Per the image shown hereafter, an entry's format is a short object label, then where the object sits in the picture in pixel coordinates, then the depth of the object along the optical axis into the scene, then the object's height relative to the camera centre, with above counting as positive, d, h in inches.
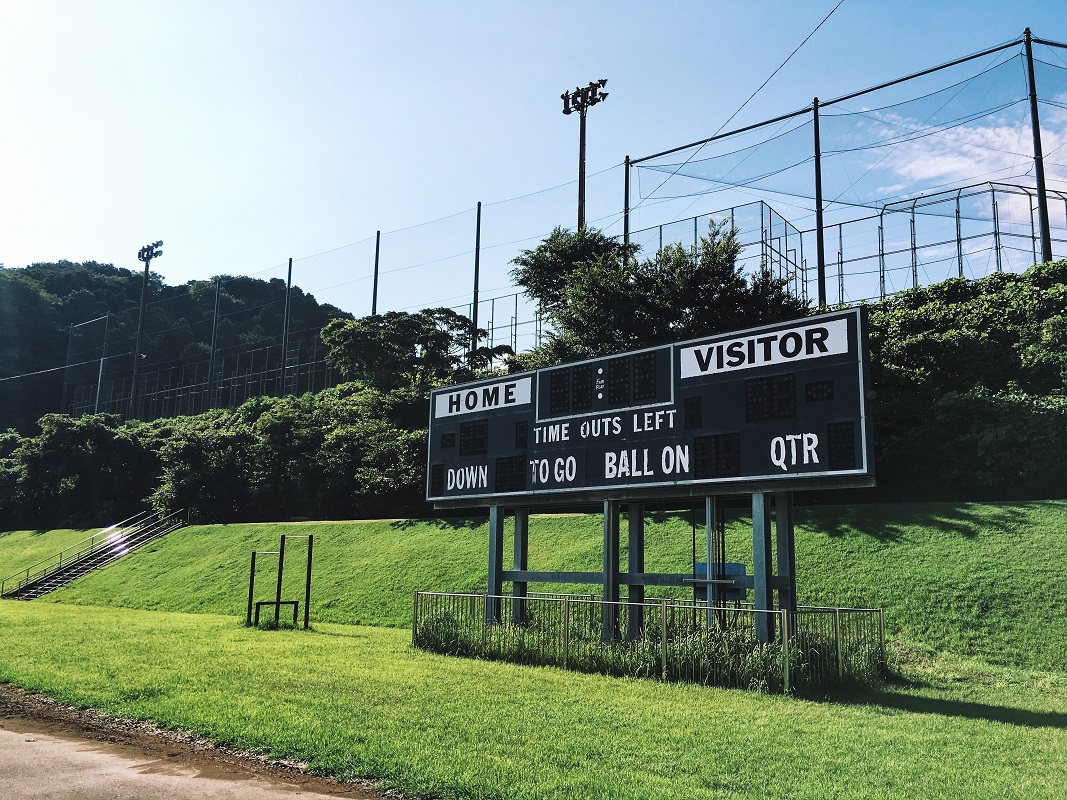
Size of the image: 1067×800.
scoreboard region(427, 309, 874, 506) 499.8 +79.5
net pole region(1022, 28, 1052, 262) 1129.4 +512.6
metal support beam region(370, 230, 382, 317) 2487.7 +664.7
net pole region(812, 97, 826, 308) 1293.1 +481.3
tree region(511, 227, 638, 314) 1487.5 +476.9
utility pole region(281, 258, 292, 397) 2501.4 +601.1
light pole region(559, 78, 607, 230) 1740.9 +873.3
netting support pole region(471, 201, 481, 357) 2076.8 +665.3
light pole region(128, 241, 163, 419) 2869.1 +902.1
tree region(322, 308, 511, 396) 1866.4 +411.4
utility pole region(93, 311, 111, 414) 3393.2 +782.4
